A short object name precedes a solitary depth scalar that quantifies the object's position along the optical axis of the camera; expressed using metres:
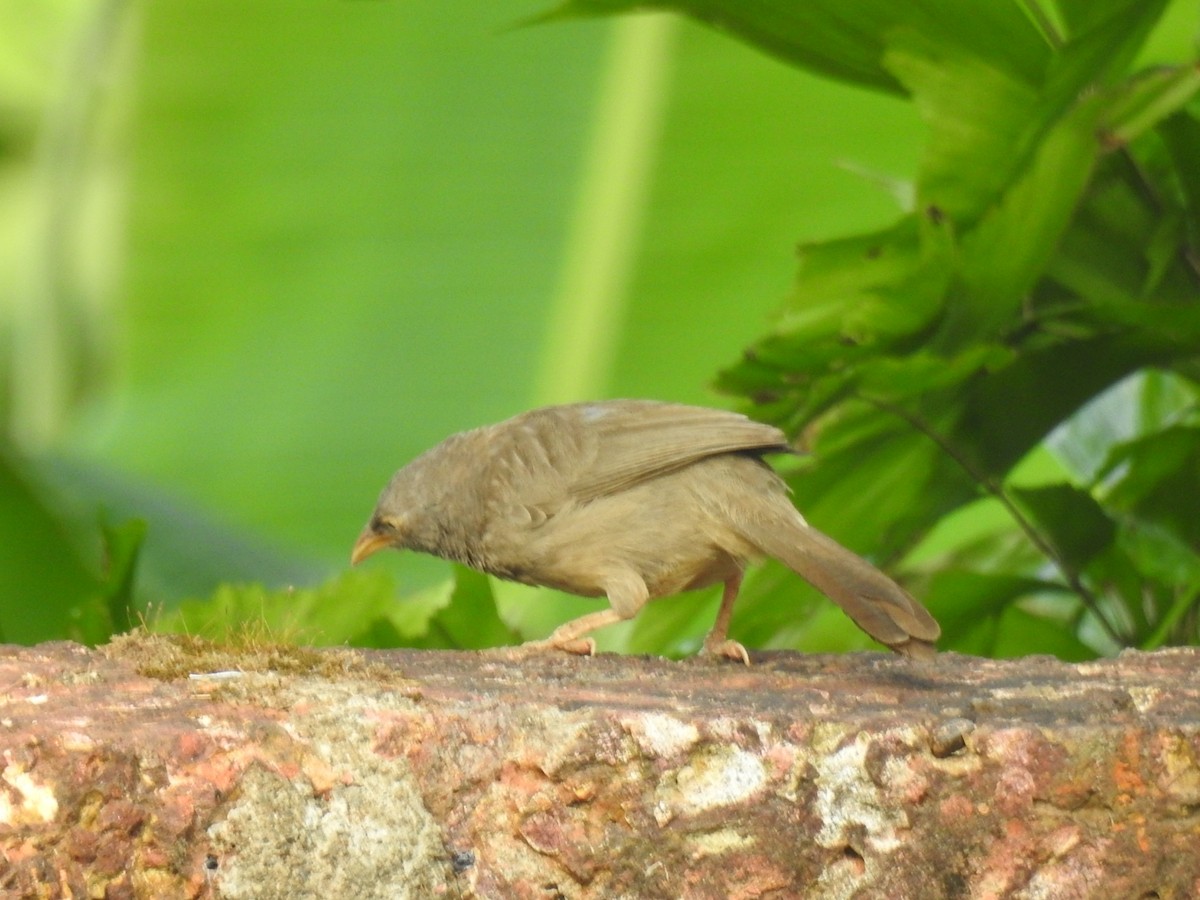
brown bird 6.00
